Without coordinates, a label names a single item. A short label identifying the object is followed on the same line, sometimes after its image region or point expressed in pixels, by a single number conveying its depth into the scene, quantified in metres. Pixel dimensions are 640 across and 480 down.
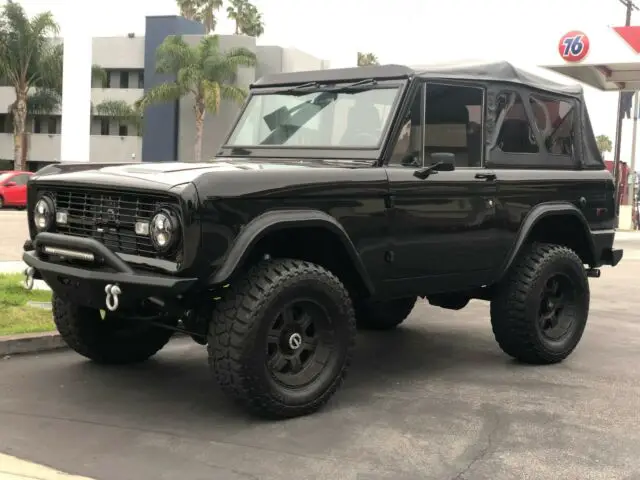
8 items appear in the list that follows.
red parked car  27.00
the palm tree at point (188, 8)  56.81
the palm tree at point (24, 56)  36.75
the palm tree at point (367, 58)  60.22
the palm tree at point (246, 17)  57.03
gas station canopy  19.16
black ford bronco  4.18
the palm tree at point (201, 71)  36.19
